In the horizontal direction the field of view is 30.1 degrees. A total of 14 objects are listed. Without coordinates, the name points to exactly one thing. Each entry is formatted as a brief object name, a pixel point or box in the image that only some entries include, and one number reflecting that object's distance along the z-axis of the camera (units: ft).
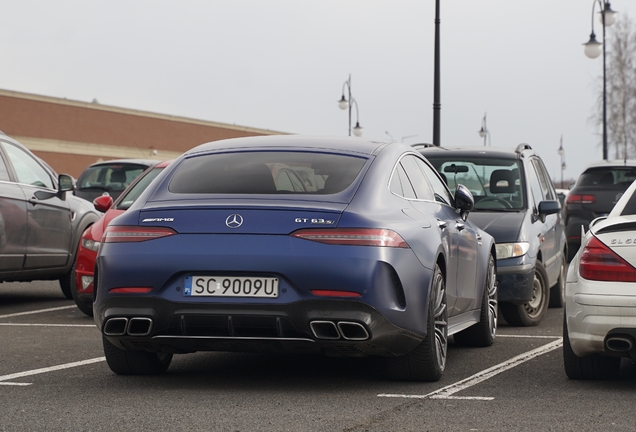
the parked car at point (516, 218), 36.04
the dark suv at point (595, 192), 60.03
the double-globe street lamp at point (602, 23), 117.19
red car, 36.65
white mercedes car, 22.21
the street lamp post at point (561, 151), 352.28
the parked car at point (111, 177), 65.46
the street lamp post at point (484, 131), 253.03
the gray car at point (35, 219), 40.68
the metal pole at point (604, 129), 136.78
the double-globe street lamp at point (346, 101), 162.71
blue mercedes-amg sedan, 21.27
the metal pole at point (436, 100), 74.59
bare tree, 260.62
